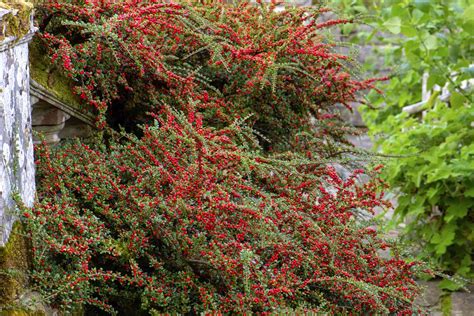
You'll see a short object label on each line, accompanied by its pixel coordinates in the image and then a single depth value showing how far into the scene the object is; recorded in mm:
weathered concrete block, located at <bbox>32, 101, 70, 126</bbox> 4762
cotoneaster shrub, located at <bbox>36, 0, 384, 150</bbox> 4848
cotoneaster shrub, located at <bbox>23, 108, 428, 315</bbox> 3934
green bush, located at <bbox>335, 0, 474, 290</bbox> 8102
